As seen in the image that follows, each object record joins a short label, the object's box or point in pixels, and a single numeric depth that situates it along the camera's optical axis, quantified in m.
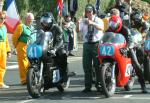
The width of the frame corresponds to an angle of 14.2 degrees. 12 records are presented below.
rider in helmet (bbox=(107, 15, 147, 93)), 12.78
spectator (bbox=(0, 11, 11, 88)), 14.27
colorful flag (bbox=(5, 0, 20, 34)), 16.06
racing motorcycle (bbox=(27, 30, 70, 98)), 12.19
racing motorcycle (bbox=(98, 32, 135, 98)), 12.32
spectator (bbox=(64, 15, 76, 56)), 24.62
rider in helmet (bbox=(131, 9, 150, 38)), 13.98
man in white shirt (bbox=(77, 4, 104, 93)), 13.18
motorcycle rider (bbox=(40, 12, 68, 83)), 12.80
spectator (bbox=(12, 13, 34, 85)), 14.88
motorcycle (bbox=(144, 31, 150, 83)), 13.82
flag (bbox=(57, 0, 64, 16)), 22.69
